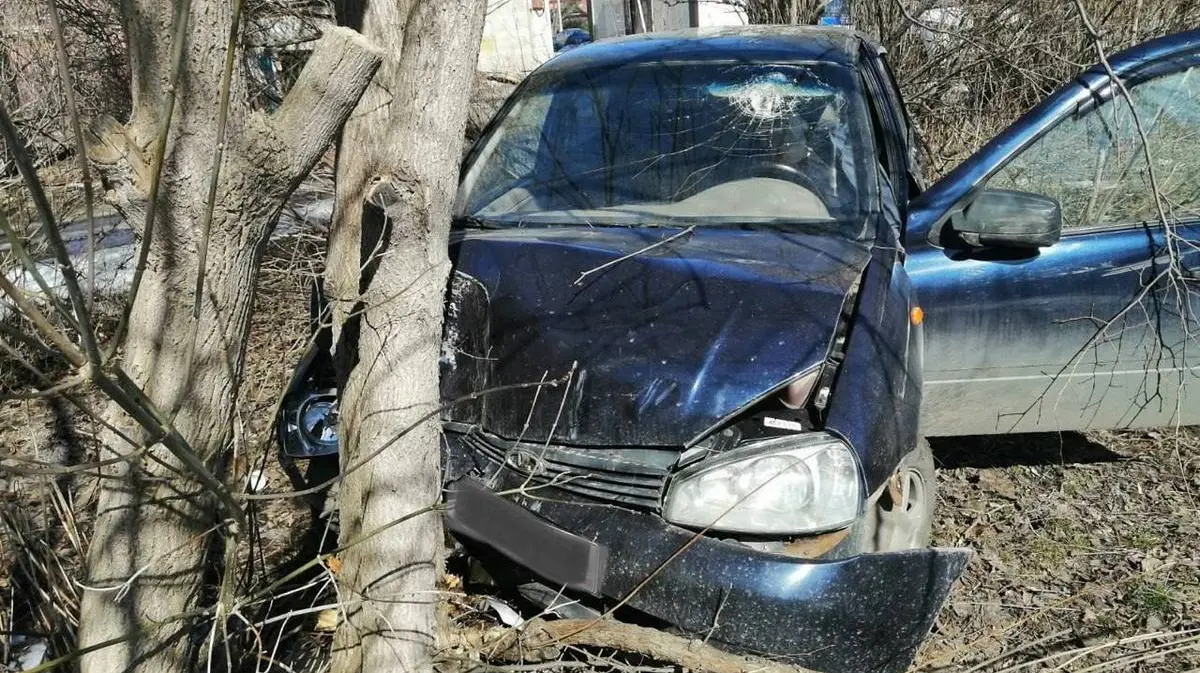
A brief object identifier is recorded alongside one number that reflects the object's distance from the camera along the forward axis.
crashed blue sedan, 2.45
